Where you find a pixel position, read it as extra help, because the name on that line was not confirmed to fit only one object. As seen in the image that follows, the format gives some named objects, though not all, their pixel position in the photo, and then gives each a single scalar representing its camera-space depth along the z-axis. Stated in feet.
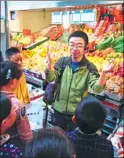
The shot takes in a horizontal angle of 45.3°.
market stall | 4.93
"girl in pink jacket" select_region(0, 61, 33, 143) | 3.27
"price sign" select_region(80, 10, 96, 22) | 5.53
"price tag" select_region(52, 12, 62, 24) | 6.34
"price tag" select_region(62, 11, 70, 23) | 6.05
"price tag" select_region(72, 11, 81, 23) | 5.76
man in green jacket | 4.23
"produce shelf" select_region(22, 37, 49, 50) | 7.18
